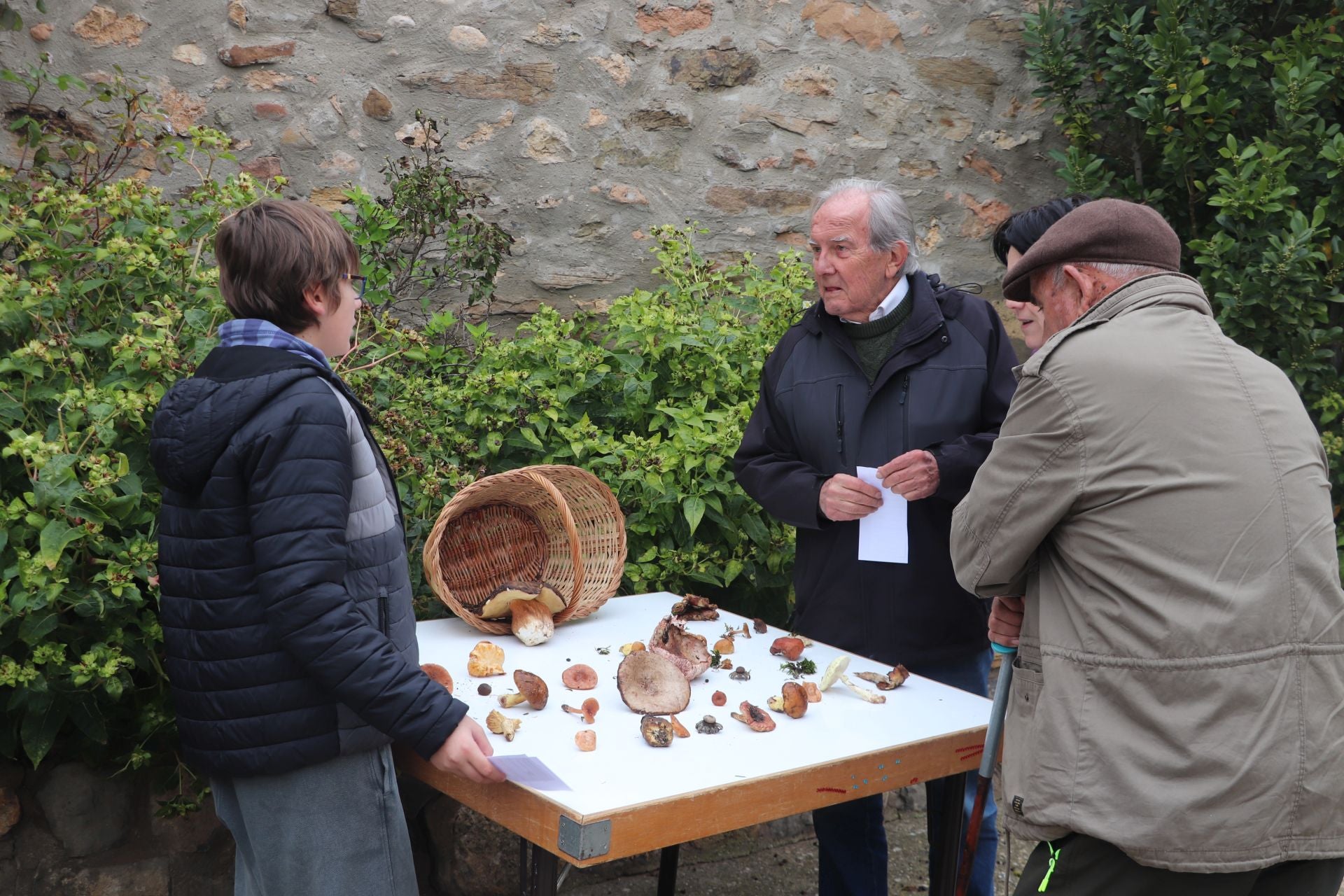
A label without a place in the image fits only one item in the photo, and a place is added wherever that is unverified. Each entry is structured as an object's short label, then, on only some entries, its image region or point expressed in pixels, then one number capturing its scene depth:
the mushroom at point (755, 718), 1.98
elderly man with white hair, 2.56
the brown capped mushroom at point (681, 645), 2.26
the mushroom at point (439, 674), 2.11
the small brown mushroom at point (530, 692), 2.01
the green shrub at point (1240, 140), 4.19
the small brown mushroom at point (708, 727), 1.96
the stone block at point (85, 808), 2.64
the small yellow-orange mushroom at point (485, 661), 2.21
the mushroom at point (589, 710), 1.97
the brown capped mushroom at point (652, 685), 2.03
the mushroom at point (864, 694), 2.16
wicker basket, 2.54
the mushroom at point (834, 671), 2.19
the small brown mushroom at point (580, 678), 2.15
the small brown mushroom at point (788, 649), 2.38
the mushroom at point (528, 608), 2.43
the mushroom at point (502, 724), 1.89
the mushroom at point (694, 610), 2.64
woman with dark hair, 2.40
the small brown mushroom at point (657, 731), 1.88
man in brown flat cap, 1.54
